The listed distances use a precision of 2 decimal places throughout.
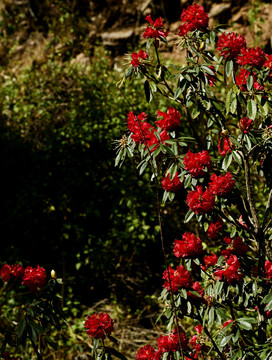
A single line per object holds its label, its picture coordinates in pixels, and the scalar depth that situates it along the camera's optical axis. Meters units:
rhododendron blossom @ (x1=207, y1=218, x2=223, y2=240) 3.93
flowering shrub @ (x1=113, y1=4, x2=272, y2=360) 3.78
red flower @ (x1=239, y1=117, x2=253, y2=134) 3.94
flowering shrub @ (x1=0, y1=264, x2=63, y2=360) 3.59
